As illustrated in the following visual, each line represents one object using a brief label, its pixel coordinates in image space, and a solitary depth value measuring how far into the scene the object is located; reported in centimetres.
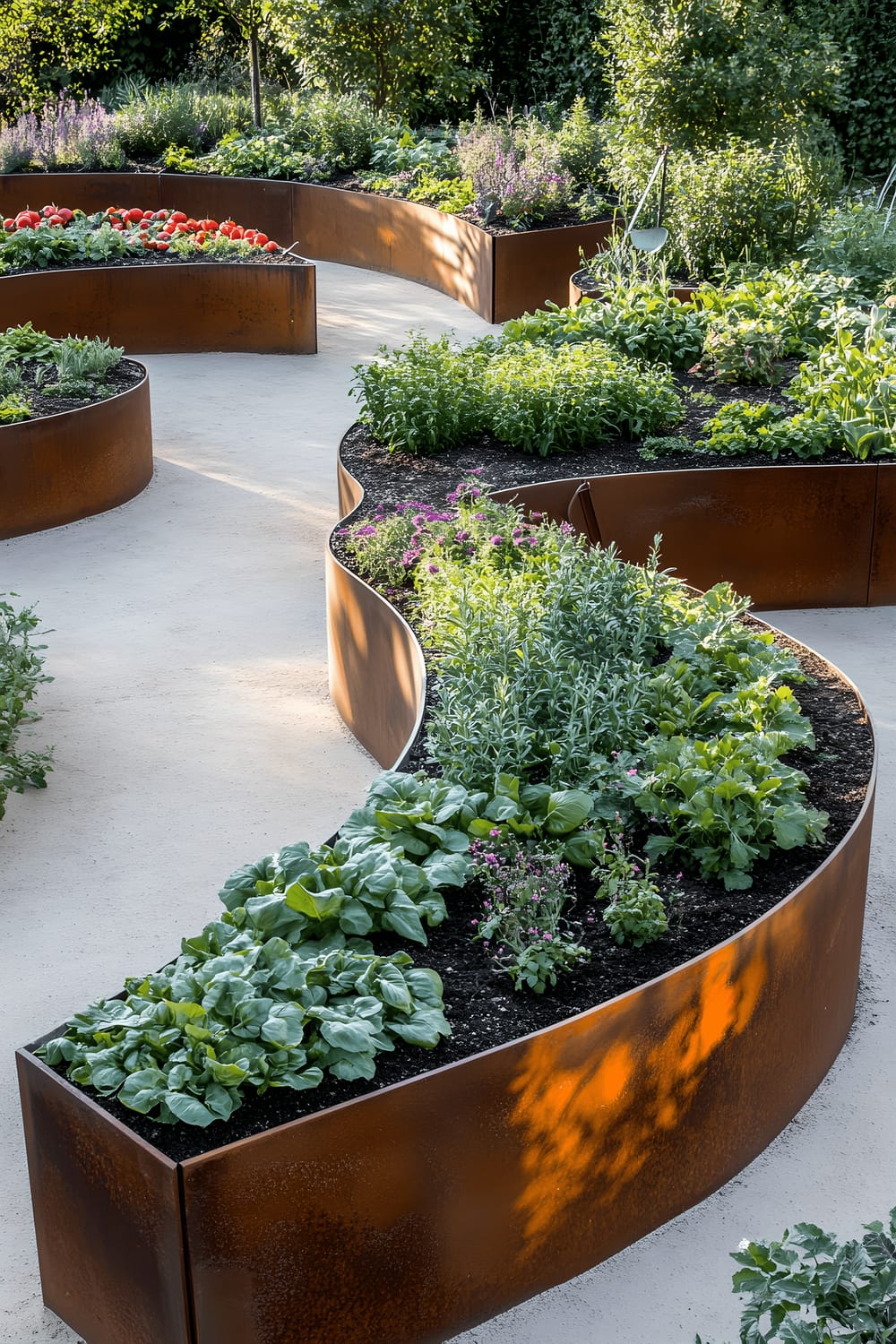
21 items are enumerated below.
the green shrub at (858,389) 626
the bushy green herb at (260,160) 1312
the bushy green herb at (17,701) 478
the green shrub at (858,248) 839
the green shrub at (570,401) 646
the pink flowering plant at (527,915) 303
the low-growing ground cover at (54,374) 745
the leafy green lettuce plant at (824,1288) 216
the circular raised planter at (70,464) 712
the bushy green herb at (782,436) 630
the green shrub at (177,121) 1384
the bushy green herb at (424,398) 652
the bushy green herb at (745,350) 716
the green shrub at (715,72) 945
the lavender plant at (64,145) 1325
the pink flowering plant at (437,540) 496
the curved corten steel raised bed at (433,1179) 249
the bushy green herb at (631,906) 318
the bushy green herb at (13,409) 711
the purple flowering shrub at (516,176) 1127
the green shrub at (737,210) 912
